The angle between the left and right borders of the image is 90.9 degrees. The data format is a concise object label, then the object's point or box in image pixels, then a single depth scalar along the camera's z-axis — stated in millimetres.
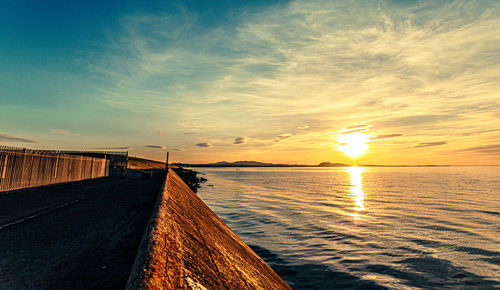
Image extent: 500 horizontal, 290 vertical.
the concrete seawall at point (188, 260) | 1908
